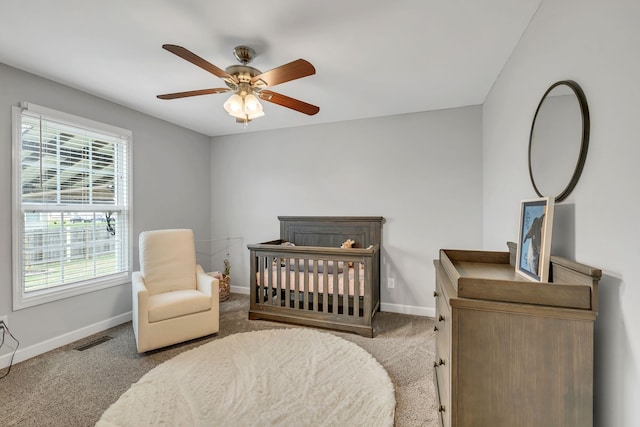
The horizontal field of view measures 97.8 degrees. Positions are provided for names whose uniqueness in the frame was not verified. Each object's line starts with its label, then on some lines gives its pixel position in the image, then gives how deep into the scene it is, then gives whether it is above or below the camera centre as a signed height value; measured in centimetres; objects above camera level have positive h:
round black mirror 114 +32
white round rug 165 -123
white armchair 238 -82
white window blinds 236 +4
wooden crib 285 -78
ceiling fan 174 +85
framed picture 118 -14
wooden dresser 94 -50
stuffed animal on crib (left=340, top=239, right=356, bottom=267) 334 -42
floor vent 254 -126
